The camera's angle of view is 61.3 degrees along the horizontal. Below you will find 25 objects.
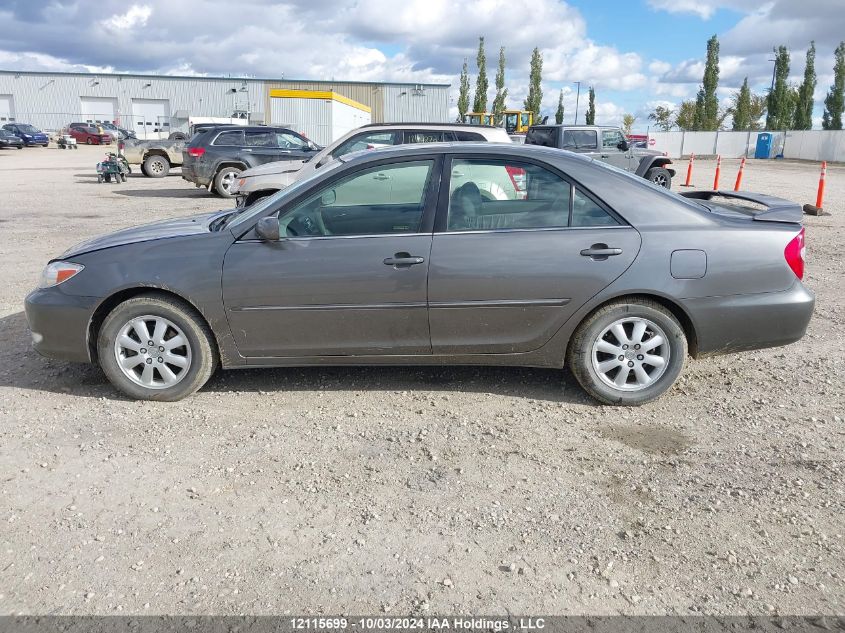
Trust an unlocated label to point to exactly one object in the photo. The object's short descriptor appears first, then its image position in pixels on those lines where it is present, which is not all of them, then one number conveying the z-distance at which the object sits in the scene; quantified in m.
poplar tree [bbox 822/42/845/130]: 60.72
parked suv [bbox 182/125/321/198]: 17.02
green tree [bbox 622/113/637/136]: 86.38
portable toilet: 52.77
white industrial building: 71.88
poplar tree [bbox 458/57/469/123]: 76.75
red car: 54.44
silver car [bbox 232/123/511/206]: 10.54
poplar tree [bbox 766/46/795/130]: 63.62
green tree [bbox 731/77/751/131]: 66.94
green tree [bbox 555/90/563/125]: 85.59
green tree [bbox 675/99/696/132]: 75.98
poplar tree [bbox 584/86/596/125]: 86.31
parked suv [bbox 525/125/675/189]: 18.30
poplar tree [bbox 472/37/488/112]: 76.19
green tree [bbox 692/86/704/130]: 65.81
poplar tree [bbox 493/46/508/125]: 75.00
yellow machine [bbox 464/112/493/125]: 44.89
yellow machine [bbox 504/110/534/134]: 41.45
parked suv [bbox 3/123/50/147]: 46.34
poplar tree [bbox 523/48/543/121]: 75.56
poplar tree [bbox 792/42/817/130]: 63.28
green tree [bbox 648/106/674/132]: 83.00
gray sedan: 4.28
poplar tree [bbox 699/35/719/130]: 65.12
